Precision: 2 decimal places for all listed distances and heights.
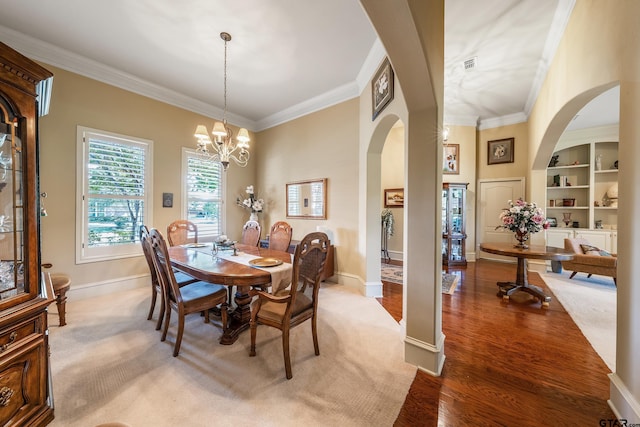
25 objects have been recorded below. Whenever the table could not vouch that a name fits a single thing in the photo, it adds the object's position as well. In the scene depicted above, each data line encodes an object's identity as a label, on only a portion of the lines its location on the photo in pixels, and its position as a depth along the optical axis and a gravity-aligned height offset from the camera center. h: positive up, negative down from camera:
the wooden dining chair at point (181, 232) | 3.64 -0.34
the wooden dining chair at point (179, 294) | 2.01 -0.78
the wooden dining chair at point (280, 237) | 3.41 -0.37
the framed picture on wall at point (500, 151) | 5.47 +1.45
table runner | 2.02 -0.53
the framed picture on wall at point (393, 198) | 5.93 +0.36
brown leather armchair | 3.65 -0.77
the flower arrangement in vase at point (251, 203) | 4.84 +0.18
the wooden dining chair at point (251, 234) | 3.61 -0.35
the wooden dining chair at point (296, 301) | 1.78 -0.75
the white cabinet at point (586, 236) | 4.67 -0.50
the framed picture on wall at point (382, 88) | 2.59 +1.48
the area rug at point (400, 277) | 3.79 -1.21
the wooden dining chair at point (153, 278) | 2.29 -0.75
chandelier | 2.67 +0.89
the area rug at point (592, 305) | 2.25 -1.21
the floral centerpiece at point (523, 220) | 3.40 -0.11
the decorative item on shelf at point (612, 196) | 4.81 +0.34
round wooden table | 3.05 -0.58
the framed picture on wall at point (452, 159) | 5.74 +1.30
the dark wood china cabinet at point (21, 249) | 1.20 -0.21
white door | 5.45 +0.20
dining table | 1.95 -0.51
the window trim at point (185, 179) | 4.16 +0.57
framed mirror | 4.16 +0.24
